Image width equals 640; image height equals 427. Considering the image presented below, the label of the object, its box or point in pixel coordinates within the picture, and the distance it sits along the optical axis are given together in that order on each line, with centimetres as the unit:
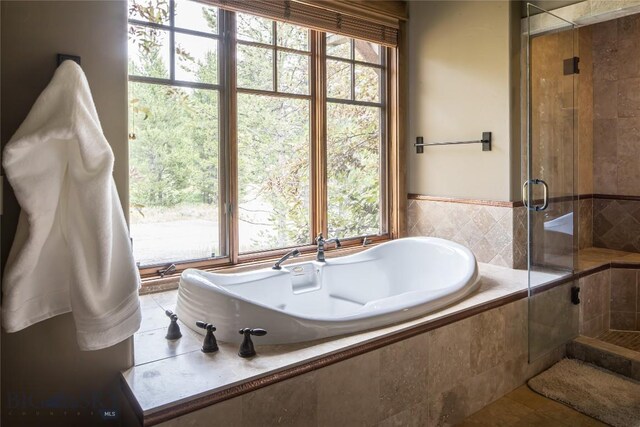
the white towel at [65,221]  121
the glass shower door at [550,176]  256
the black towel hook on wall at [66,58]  133
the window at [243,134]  235
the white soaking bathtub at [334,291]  172
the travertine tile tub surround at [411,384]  148
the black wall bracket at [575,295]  279
